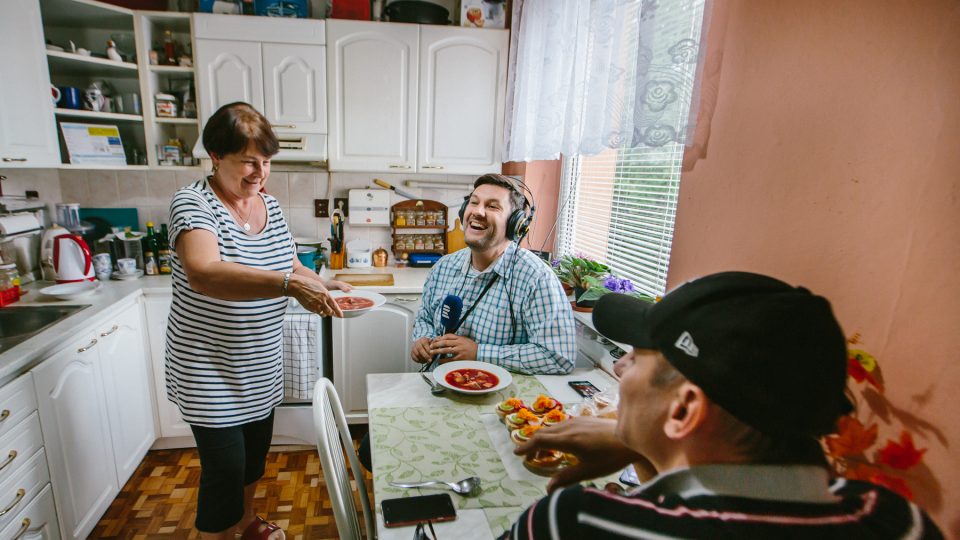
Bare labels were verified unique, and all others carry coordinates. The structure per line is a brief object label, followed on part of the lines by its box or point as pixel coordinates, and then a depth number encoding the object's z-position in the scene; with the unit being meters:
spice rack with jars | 3.09
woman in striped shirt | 1.33
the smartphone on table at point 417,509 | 0.89
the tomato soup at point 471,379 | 1.41
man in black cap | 0.45
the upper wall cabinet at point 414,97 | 2.62
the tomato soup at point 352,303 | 1.67
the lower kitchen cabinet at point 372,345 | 2.60
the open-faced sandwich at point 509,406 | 1.25
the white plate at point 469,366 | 1.40
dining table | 0.93
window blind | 1.80
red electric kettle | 2.23
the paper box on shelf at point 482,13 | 2.74
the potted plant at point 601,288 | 1.74
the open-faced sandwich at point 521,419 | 1.17
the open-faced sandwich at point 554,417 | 1.20
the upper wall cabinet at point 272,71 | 2.45
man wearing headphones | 1.62
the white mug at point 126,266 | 2.43
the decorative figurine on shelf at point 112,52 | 2.36
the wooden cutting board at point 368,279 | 2.71
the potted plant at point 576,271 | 1.97
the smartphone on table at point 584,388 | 1.47
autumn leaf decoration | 0.79
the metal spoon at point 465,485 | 0.97
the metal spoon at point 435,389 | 1.42
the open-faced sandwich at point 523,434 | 1.12
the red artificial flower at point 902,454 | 0.77
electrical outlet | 3.02
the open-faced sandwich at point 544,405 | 1.27
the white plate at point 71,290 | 2.07
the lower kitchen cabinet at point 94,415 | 1.66
